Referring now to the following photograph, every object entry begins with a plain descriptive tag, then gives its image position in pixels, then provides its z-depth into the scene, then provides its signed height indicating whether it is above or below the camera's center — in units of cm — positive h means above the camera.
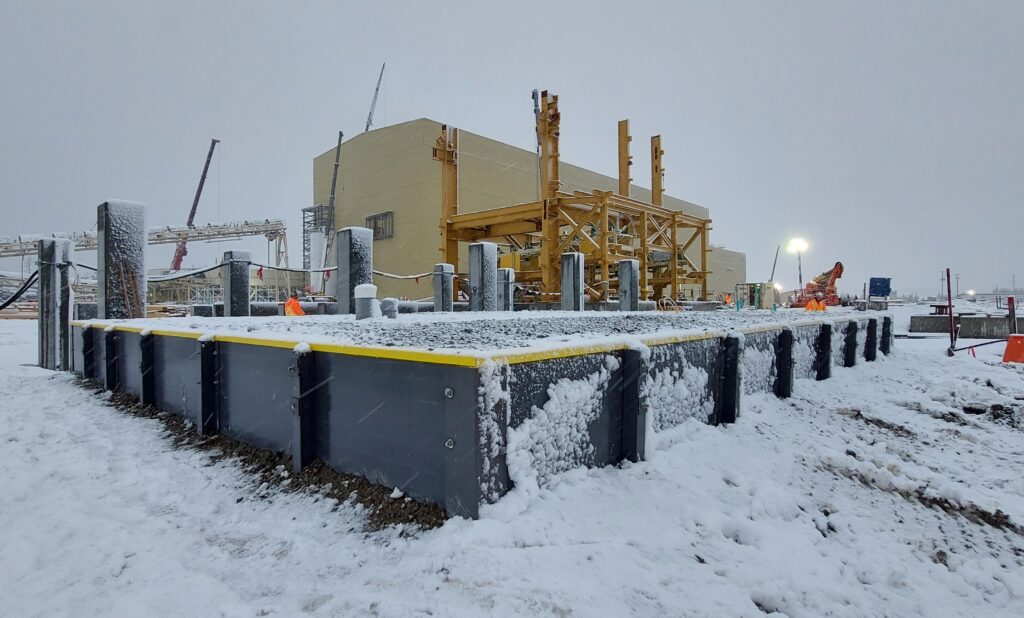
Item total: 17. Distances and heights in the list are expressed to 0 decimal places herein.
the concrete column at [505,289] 1019 +24
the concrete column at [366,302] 507 -1
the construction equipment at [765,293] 2557 +38
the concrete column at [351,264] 782 +58
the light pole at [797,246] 3336 +365
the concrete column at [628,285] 1069 +33
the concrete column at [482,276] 962 +47
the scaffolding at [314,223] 3578 +567
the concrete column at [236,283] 770 +27
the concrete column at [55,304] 725 -5
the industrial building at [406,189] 3022 +737
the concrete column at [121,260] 688 +57
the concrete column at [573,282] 974 +36
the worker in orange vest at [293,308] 993 -15
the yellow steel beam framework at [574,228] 1500 +246
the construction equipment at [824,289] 2502 +62
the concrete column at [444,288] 991 +25
